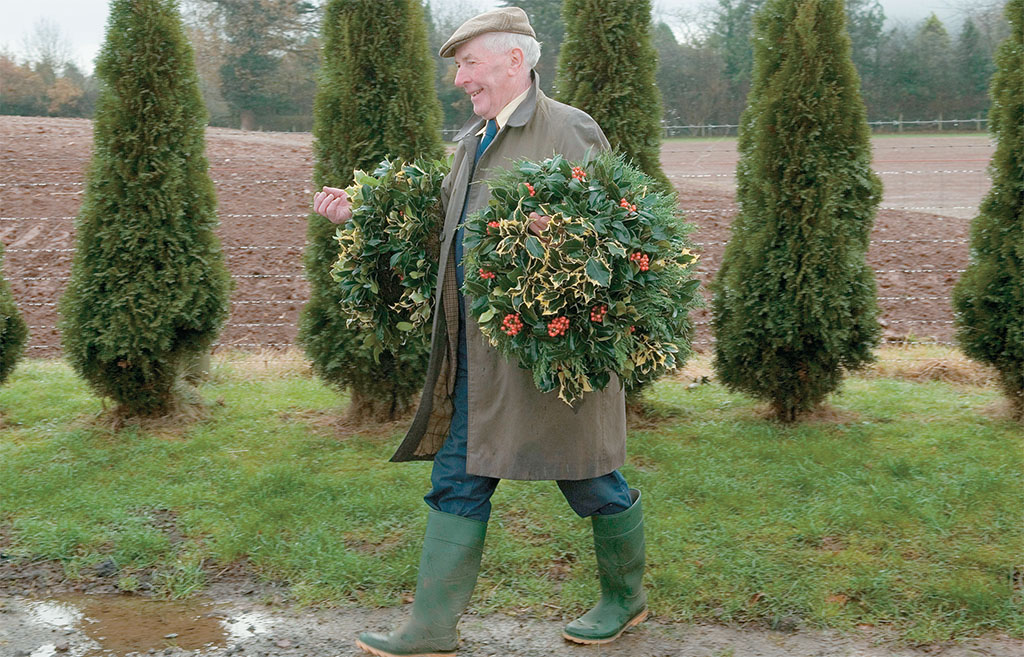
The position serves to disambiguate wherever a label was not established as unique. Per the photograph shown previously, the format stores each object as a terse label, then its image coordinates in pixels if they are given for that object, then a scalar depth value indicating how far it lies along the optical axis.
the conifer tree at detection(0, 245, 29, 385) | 5.84
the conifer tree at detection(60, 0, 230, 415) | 5.71
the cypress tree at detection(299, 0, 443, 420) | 5.88
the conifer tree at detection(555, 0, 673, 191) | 5.84
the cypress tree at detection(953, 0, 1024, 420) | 5.66
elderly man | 3.24
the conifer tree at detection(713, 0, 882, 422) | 5.61
